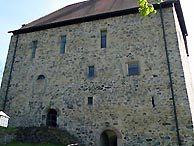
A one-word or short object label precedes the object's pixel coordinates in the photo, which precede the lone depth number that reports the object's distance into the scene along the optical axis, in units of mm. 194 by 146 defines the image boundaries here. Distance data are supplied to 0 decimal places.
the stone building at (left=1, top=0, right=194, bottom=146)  13745
